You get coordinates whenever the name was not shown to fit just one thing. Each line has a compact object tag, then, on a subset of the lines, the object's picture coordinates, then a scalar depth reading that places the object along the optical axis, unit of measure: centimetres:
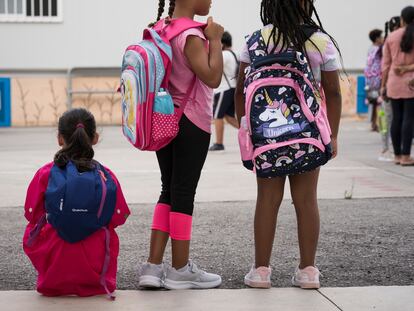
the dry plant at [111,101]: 1825
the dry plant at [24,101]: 1792
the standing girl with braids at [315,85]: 473
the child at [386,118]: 1105
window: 1767
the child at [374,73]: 1270
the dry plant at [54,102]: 1802
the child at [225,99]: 1251
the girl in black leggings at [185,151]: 473
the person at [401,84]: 1022
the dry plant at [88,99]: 1819
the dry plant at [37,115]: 1800
